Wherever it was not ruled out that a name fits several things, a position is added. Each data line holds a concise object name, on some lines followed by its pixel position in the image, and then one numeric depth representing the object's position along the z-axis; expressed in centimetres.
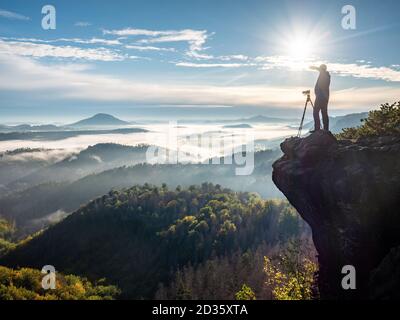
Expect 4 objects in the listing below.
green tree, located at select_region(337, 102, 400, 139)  2666
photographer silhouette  3006
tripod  3192
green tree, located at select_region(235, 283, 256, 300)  3788
